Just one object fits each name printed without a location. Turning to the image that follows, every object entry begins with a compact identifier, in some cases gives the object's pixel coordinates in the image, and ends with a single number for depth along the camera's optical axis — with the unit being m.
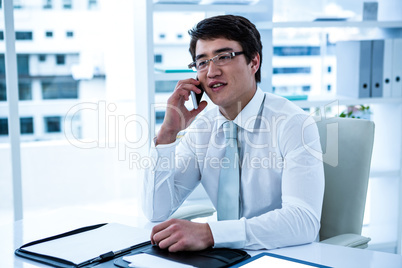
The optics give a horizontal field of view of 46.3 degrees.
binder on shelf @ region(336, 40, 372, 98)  2.84
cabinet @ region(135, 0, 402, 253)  2.55
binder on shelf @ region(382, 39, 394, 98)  2.87
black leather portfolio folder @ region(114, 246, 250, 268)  1.13
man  1.61
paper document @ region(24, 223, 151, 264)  1.21
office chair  1.68
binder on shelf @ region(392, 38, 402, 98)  2.89
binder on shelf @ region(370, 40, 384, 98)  2.86
